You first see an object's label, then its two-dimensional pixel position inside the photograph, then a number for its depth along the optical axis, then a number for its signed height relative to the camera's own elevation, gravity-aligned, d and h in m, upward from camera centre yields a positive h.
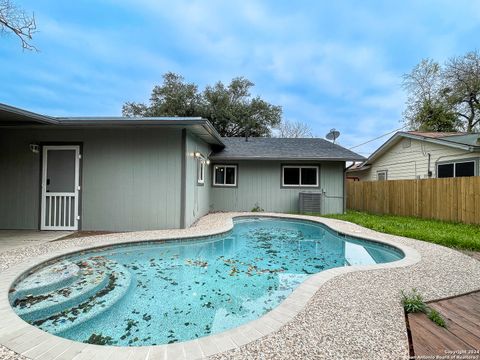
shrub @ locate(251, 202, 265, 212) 10.82 -0.93
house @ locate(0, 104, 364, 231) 6.74 +0.22
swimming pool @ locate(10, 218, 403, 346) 2.63 -1.44
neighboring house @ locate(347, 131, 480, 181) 9.22 +1.38
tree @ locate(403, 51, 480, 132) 18.16 +7.32
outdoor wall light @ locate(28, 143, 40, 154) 6.66 +0.96
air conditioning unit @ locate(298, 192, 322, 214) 10.39 -0.62
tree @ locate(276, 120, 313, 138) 24.20 +5.55
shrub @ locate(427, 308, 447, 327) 2.33 -1.23
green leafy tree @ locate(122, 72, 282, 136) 21.30 +6.97
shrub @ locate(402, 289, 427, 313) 2.57 -1.20
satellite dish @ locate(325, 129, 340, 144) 13.10 +2.72
